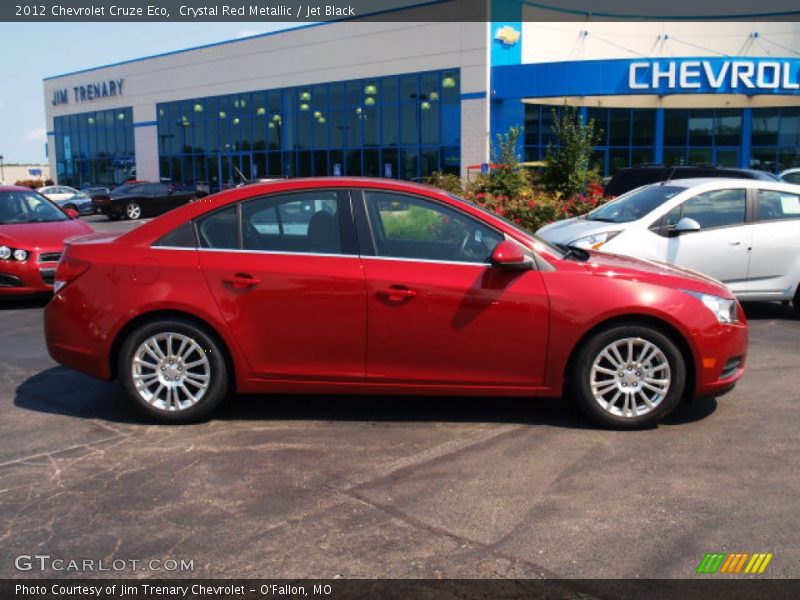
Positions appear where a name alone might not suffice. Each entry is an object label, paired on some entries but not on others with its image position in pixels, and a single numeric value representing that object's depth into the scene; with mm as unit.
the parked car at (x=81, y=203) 32884
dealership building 28906
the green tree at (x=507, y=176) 14578
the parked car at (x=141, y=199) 30625
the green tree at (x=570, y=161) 15344
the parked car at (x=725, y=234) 8516
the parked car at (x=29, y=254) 9578
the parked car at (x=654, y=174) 13734
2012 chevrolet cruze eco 4988
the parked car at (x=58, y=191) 37234
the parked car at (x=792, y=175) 18922
